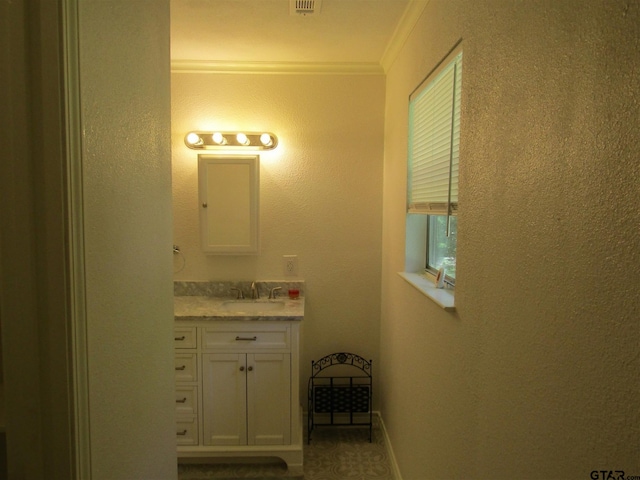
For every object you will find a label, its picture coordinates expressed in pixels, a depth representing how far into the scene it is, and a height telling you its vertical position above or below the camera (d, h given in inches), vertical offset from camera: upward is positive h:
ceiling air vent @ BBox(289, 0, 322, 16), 66.9 +39.7
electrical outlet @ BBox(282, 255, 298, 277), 101.4 -11.8
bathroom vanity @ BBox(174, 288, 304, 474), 83.6 -37.4
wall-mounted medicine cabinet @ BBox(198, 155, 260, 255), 96.9 +4.9
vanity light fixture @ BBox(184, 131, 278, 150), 95.9 +21.2
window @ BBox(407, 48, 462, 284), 51.9 +10.8
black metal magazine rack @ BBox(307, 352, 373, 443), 98.6 -45.4
